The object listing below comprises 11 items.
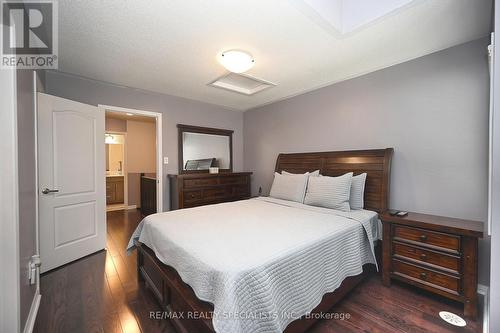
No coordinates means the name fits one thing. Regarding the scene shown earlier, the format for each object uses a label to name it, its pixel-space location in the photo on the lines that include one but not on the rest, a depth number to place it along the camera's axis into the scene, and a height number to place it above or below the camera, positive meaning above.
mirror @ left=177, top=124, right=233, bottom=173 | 3.94 +0.29
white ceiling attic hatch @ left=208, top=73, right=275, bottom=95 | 3.17 +1.27
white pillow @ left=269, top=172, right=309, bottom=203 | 2.92 -0.34
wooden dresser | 3.49 -0.44
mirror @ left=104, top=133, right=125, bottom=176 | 6.64 +0.16
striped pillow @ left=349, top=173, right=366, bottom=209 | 2.52 -0.34
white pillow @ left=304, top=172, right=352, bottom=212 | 2.47 -0.34
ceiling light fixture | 2.20 +1.09
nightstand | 1.72 -0.81
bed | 1.14 -0.64
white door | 2.44 -0.21
